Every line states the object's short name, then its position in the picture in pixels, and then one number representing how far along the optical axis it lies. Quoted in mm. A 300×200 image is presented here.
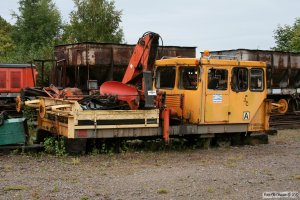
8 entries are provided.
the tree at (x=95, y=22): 35469
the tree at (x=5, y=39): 43938
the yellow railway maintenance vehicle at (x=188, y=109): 10297
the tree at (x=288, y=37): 35594
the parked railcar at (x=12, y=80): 18359
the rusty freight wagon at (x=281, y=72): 19656
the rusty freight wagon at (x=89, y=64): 17047
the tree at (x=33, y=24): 46062
